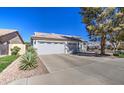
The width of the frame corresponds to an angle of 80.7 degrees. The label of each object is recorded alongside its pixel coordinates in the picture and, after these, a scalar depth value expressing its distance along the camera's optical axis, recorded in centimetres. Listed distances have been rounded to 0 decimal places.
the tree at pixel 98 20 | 912
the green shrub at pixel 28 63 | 430
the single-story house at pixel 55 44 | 1045
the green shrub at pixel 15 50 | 1009
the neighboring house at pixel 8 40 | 994
